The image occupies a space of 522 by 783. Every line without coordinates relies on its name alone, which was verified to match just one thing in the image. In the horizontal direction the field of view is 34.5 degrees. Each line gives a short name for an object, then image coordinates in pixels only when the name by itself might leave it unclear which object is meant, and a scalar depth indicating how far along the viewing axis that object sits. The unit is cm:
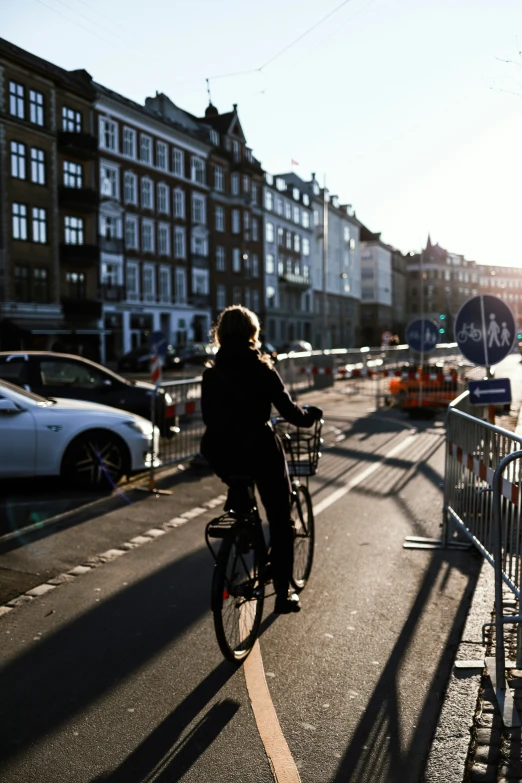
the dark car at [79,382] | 1178
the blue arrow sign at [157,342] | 1562
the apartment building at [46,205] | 4006
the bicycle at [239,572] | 432
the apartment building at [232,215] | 6328
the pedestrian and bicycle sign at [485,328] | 899
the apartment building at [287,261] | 7369
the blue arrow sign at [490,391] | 802
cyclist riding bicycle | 467
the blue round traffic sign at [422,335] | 2128
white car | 913
